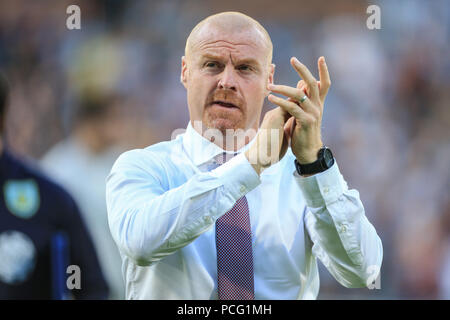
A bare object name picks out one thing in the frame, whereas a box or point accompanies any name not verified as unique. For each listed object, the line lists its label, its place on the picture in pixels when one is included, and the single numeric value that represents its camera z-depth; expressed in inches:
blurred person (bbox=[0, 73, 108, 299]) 162.2
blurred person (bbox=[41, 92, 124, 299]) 314.0
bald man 139.0
